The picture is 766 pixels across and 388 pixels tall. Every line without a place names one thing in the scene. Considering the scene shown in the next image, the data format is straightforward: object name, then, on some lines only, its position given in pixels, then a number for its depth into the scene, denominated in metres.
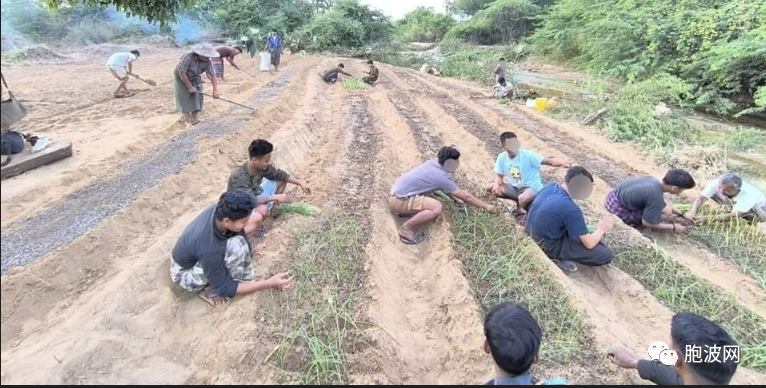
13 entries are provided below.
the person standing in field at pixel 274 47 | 14.93
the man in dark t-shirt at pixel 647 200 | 4.32
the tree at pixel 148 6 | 5.23
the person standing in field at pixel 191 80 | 7.27
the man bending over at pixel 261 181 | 3.88
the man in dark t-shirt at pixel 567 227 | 3.71
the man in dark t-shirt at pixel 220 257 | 2.79
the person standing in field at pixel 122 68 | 9.78
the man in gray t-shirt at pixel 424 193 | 4.39
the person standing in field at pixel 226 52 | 11.98
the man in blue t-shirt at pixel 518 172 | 4.92
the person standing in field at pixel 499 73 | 12.40
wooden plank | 5.34
